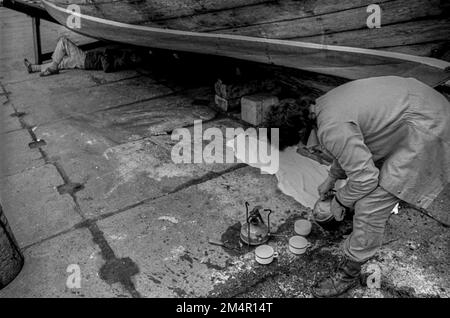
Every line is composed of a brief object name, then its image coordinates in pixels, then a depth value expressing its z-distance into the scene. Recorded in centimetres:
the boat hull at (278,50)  345
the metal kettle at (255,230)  298
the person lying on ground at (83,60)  700
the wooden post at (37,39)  725
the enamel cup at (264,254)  280
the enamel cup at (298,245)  288
